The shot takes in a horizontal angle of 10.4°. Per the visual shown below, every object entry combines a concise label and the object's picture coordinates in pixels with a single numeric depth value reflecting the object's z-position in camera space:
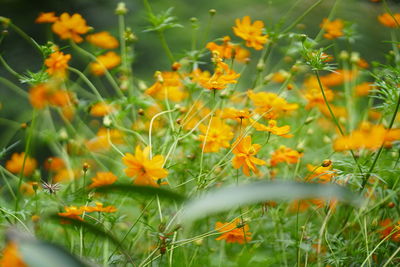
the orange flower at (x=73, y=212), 2.71
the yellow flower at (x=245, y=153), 2.75
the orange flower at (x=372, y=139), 2.76
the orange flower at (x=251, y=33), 2.94
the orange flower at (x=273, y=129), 2.77
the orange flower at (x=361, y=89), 3.25
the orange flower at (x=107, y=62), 3.10
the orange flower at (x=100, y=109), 2.97
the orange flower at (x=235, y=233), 2.76
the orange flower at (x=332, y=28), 3.07
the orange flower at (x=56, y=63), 2.84
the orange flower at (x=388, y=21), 3.09
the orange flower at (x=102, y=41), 3.07
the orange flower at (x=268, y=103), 2.82
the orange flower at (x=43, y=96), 2.54
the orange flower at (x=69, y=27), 2.97
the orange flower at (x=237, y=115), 2.77
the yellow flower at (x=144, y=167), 2.69
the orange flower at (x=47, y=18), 2.92
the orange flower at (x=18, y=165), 2.97
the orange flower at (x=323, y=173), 2.76
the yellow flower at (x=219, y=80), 2.79
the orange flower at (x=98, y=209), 2.72
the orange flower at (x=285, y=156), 2.88
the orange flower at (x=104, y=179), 2.79
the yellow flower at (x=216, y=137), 2.83
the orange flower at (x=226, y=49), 2.92
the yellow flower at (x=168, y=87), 2.89
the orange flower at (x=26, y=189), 2.97
